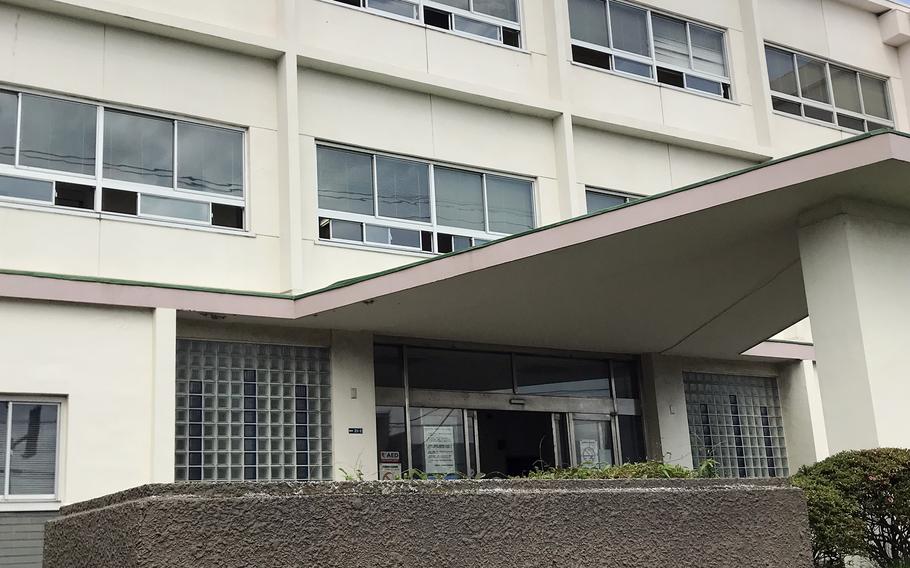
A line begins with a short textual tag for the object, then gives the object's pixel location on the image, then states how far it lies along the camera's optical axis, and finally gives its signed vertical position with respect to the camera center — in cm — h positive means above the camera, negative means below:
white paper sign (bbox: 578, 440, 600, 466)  1623 +53
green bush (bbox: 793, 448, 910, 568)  888 -31
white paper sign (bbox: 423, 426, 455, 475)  1468 +65
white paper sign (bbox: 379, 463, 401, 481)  1402 +38
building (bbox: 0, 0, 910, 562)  1087 +256
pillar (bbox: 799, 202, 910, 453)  1021 +148
